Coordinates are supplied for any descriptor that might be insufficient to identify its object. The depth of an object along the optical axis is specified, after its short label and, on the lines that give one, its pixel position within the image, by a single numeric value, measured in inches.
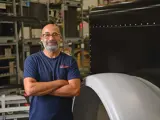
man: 87.4
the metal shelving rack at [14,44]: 237.0
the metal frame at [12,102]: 128.6
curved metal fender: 64.4
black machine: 74.2
